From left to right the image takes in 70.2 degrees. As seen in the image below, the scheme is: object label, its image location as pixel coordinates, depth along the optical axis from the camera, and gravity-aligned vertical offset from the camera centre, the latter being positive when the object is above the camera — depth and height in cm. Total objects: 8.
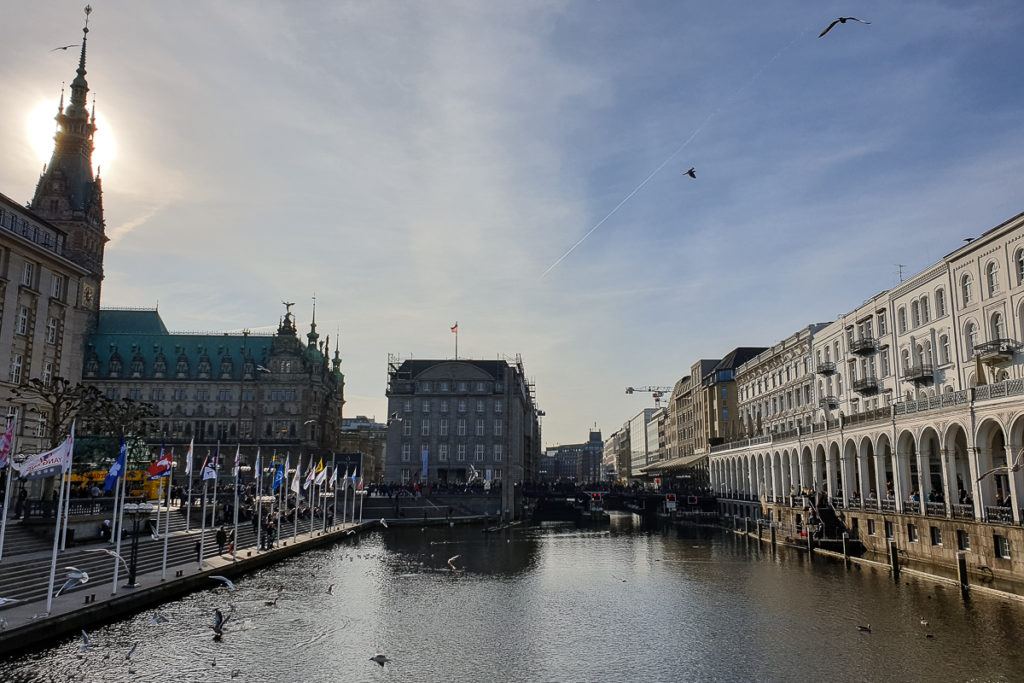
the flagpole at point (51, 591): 2955 -484
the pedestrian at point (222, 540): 5298 -506
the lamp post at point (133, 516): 3715 -327
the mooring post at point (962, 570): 4044 -566
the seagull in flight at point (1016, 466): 3711 +9
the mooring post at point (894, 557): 4832 -594
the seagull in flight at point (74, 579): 3142 -511
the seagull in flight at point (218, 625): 3147 -683
